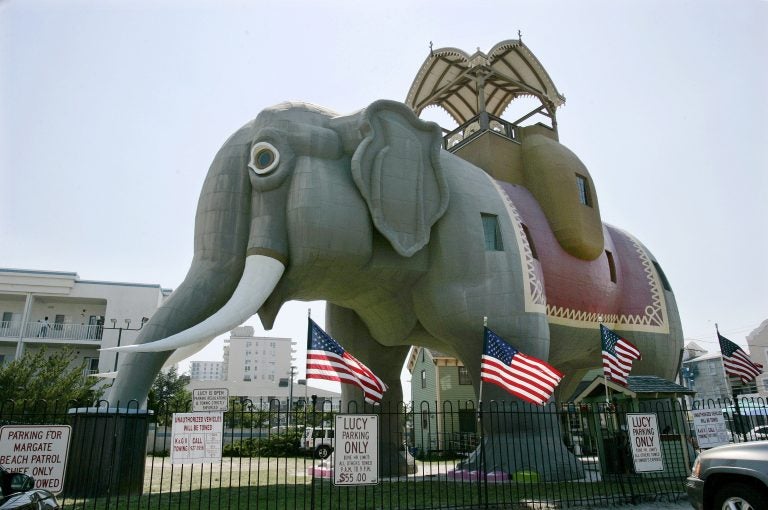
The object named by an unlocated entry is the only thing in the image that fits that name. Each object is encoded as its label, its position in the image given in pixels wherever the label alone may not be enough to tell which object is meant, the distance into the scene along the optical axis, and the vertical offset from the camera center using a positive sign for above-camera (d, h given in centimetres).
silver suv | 609 -44
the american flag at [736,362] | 1391 +159
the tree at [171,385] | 4828 +498
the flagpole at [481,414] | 881 +36
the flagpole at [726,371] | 1069 +105
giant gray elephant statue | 1003 +328
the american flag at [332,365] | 909 +112
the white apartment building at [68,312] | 3650 +829
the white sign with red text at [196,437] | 840 +10
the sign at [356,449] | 822 -10
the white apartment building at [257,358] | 11561 +1686
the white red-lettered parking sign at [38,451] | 742 -5
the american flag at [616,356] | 1098 +146
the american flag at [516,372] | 962 +103
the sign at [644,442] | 962 -8
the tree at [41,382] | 2277 +250
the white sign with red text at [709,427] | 1076 +14
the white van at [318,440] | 1117 +8
